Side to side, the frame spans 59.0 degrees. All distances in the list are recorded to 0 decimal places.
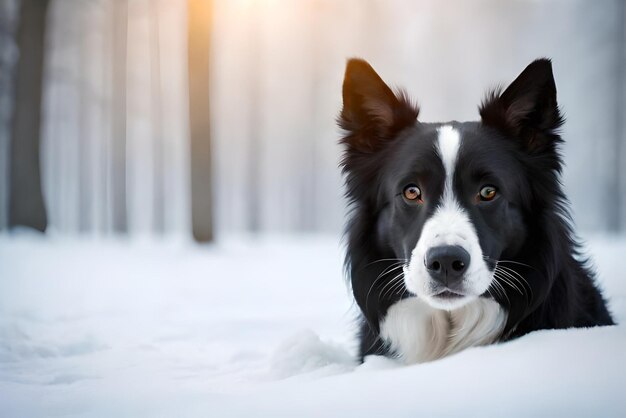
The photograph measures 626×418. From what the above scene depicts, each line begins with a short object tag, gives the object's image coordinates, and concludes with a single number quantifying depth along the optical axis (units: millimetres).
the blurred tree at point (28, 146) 6586
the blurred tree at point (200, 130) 6293
